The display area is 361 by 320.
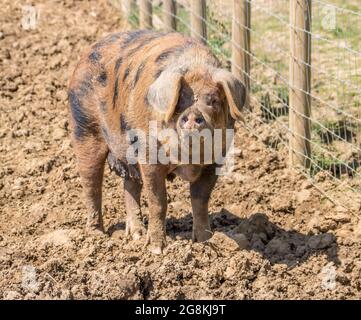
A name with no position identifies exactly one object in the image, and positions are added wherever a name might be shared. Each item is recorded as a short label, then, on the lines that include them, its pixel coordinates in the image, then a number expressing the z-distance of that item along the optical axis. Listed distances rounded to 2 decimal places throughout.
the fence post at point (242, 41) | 16.17
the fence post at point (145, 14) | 20.50
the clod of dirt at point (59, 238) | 12.52
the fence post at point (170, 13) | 19.20
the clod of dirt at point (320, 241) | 12.16
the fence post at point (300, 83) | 14.03
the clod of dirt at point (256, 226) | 12.74
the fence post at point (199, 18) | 17.33
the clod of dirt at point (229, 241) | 11.89
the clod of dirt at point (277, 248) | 12.17
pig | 10.81
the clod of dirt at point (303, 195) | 13.82
